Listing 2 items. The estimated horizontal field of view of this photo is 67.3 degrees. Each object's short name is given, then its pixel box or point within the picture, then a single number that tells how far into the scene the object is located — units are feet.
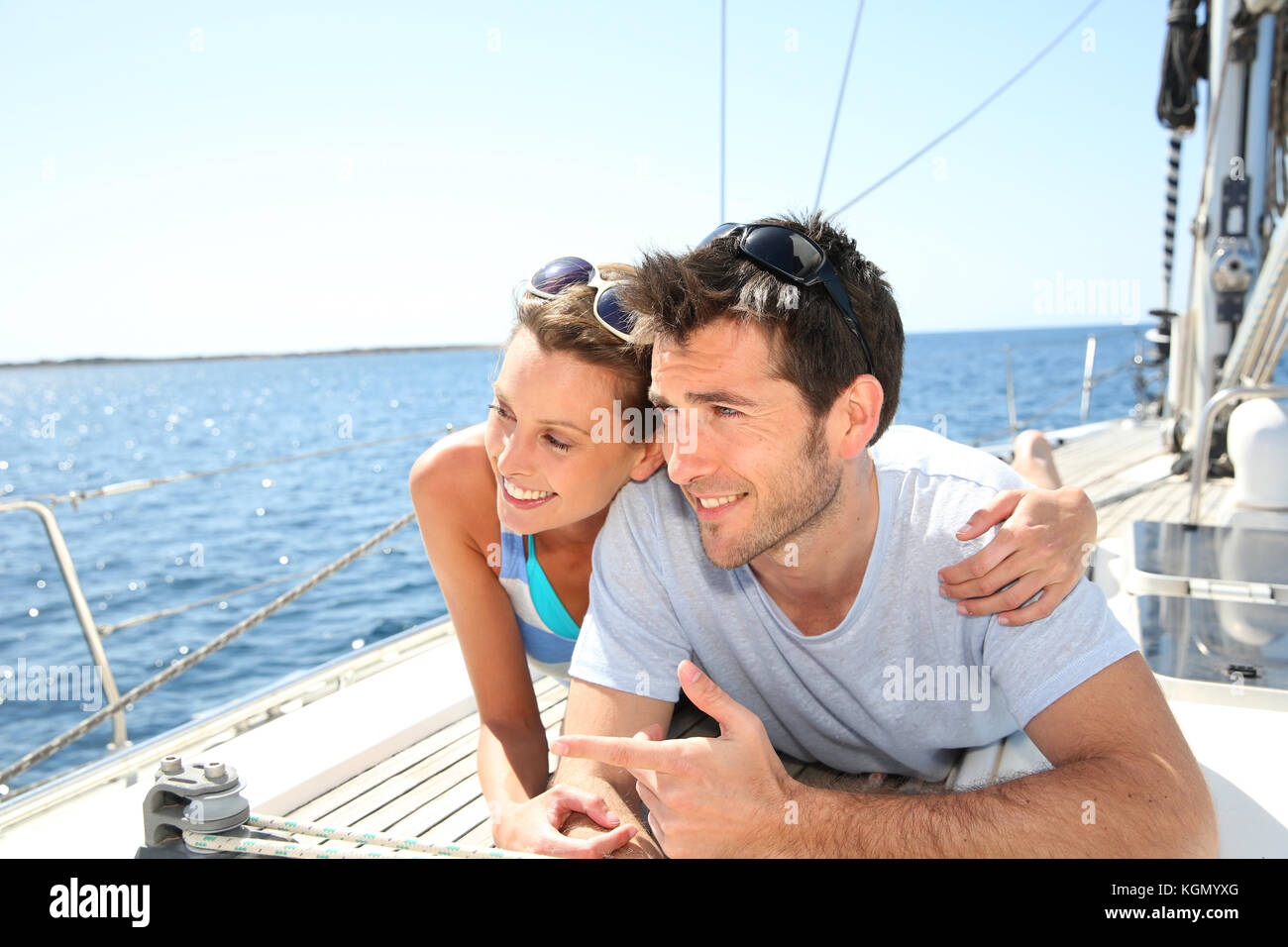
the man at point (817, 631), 4.67
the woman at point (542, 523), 5.24
